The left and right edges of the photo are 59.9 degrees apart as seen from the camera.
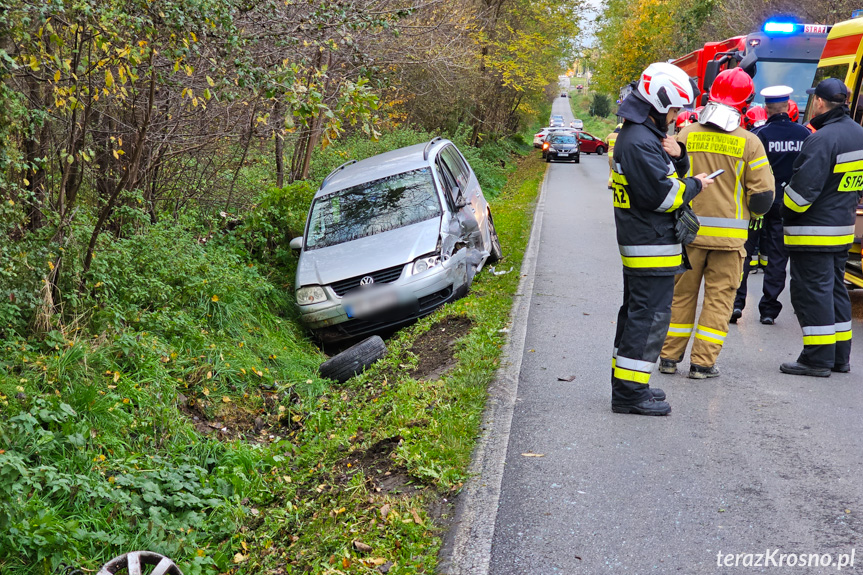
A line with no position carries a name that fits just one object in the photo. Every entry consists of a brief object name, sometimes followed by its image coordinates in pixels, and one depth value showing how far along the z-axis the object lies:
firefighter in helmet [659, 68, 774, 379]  5.34
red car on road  40.44
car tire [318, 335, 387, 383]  6.68
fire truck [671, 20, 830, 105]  13.38
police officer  7.24
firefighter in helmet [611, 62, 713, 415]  4.49
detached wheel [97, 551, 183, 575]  3.35
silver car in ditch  7.48
